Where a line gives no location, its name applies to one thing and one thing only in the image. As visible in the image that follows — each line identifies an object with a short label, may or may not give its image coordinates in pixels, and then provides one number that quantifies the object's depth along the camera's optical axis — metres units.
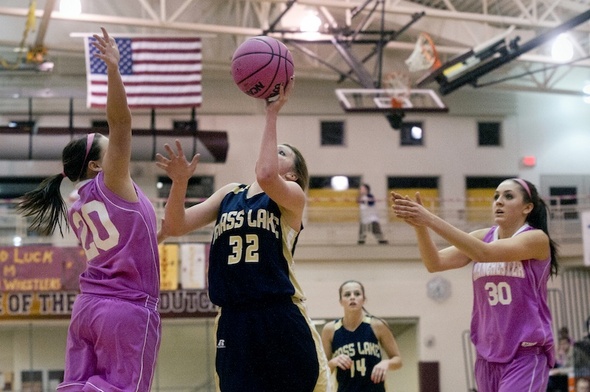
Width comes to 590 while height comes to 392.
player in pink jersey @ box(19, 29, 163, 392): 4.29
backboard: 15.25
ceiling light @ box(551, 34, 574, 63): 19.69
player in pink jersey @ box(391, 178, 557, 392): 5.30
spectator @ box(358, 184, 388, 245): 19.75
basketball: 4.52
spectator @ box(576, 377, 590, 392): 13.77
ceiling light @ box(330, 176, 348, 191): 22.41
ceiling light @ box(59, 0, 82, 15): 17.14
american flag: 17.72
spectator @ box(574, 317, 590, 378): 15.37
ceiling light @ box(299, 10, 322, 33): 17.48
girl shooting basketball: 4.36
